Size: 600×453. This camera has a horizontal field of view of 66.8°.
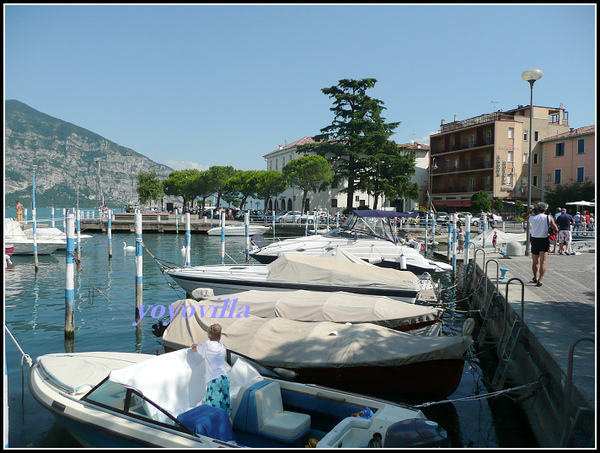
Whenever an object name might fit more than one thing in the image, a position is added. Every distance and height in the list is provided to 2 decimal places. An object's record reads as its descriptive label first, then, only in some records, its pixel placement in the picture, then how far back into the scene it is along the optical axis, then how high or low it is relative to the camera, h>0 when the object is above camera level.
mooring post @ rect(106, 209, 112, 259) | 28.97 -1.62
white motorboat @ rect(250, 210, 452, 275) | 18.09 -1.39
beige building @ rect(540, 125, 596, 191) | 52.69 +6.98
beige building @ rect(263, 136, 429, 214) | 70.31 +2.56
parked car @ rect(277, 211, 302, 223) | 54.09 -0.74
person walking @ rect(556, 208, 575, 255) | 20.09 -0.84
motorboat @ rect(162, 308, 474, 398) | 7.92 -2.52
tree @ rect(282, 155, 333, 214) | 61.69 +5.55
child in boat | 6.14 -2.22
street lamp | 17.23 +5.31
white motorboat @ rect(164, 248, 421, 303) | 12.88 -1.98
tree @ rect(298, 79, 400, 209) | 58.47 +11.01
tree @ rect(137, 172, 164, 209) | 77.56 +4.19
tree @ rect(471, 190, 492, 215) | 53.22 +1.30
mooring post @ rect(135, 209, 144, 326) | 12.83 -1.43
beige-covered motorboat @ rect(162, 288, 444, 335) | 9.88 -2.15
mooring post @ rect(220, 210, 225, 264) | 21.02 -0.84
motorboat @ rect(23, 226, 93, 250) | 30.11 -1.57
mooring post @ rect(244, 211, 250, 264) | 21.57 -1.29
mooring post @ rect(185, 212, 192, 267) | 19.34 -1.37
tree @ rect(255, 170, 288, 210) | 69.69 +4.57
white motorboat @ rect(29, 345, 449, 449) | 5.45 -2.63
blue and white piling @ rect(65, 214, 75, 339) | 11.45 -1.83
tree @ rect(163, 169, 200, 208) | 78.62 +4.91
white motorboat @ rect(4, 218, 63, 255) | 28.56 -1.97
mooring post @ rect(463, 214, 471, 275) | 18.92 -1.02
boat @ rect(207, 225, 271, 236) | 47.59 -1.88
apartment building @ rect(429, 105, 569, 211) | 58.47 +8.09
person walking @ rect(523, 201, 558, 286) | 11.34 -0.42
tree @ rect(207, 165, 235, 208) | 75.81 +6.04
